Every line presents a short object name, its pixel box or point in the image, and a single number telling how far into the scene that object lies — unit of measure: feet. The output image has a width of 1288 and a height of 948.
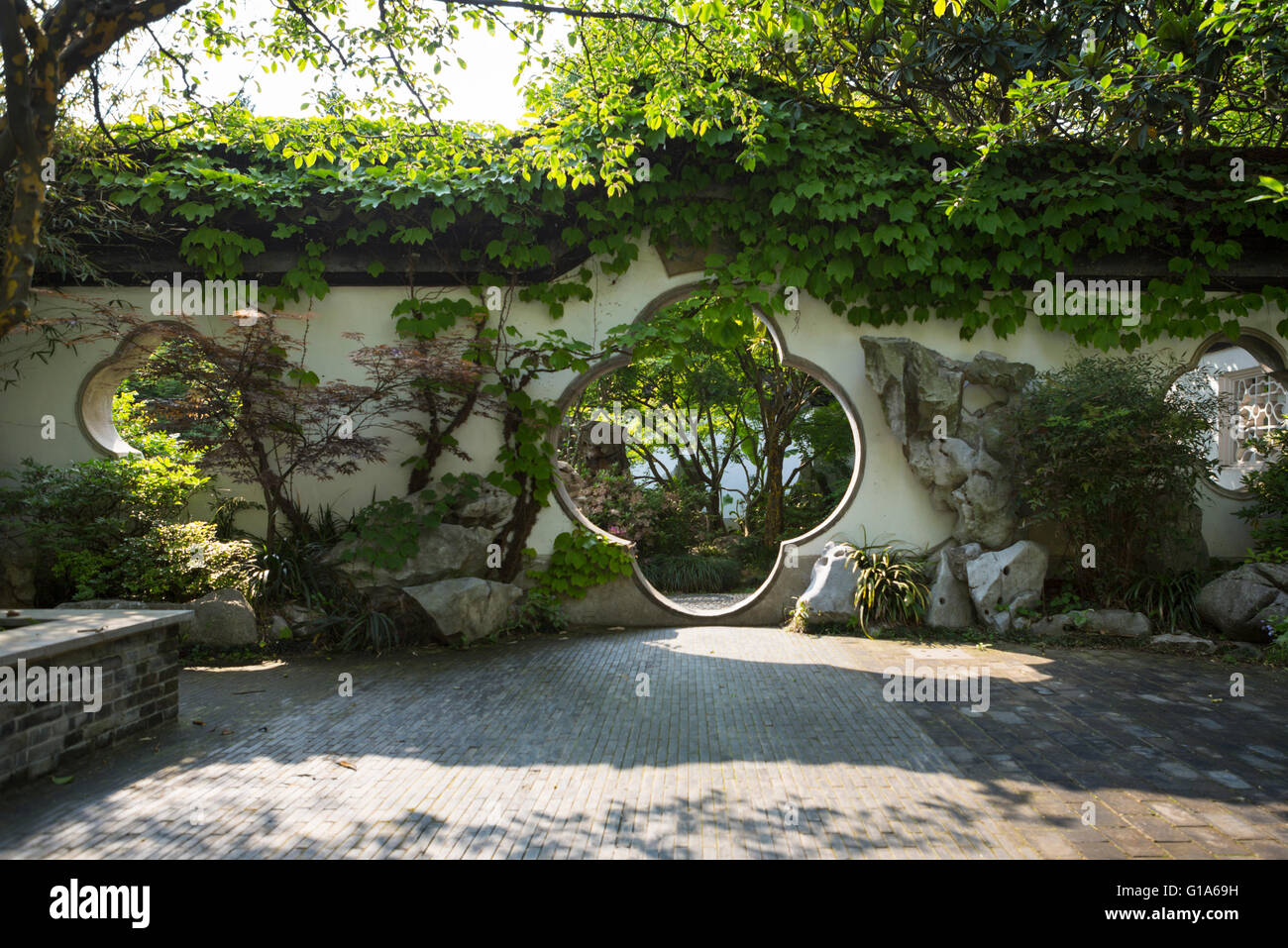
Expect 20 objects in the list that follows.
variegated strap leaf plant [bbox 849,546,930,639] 23.56
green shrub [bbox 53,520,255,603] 21.29
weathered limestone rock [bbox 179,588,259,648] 20.93
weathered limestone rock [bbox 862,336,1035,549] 23.90
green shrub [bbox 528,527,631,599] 24.68
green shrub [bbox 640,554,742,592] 35.96
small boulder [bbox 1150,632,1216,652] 20.95
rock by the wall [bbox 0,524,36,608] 22.06
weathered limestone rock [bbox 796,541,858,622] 23.90
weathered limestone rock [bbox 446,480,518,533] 24.04
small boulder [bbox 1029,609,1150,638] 22.06
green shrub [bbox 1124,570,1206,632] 22.50
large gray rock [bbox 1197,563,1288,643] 20.92
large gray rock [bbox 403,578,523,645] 21.16
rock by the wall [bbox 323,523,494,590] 21.83
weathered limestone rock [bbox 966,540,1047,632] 22.88
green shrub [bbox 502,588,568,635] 24.04
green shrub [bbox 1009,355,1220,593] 21.59
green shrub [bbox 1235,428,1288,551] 23.21
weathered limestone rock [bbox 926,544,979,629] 23.38
